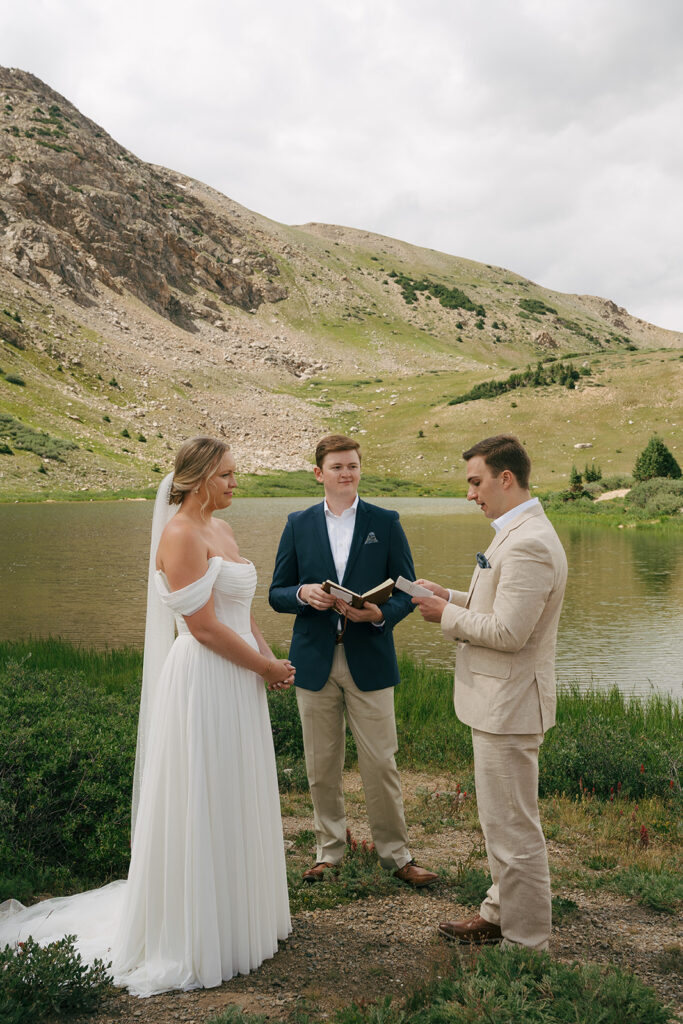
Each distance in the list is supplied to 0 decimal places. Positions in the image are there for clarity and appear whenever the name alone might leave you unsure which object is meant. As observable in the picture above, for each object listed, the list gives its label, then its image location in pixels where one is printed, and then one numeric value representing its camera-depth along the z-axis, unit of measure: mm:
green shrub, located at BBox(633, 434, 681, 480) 41000
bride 3639
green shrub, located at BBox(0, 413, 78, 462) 42656
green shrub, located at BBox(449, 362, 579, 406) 71975
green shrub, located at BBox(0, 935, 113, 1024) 3145
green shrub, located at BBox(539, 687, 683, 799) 6406
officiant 4800
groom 3582
